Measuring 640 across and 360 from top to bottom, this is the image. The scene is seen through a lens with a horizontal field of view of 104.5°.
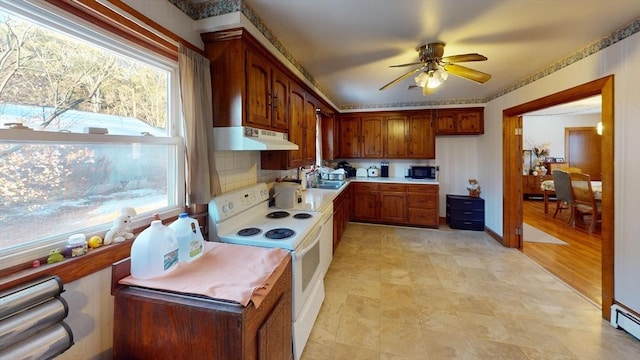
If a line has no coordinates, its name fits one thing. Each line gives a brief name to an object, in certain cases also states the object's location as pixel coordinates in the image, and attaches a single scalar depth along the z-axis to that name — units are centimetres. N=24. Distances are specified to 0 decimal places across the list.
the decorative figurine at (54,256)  100
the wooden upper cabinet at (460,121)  443
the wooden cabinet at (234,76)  170
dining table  545
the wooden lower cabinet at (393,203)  459
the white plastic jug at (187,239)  128
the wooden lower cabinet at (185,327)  96
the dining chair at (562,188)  456
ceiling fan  223
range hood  171
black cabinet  437
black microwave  483
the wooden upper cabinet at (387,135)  470
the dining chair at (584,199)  414
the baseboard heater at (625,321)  182
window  95
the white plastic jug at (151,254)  112
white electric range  164
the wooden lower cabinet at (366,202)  473
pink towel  103
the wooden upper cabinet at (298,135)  254
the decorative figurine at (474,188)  455
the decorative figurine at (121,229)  120
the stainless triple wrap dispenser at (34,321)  80
